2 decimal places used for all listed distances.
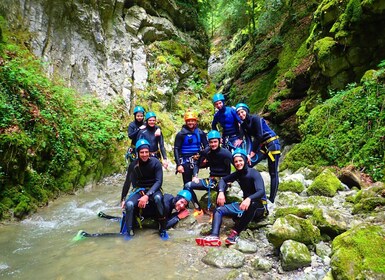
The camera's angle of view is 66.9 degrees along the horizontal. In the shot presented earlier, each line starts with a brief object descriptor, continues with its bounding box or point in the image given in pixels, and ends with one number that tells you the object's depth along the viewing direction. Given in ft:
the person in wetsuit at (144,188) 17.90
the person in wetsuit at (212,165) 20.01
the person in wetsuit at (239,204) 15.92
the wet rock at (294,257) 12.57
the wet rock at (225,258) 13.43
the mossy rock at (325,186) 22.72
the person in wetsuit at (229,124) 23.31
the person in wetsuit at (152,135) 24.38
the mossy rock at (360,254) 9.89
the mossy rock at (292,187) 24.64
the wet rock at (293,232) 13.91
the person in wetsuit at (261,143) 20.63
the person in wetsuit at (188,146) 22.62
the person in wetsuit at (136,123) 25.85
